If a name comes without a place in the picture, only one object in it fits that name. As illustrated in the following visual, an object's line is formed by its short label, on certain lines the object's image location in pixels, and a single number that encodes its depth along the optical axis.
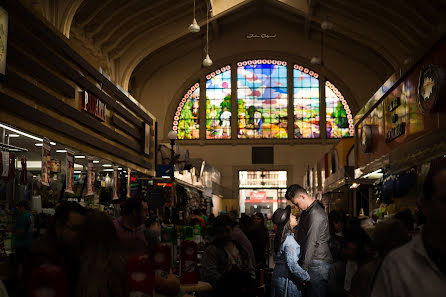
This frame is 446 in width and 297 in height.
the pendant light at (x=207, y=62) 18.44
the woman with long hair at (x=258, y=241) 10.20
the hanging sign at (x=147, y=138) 12.63
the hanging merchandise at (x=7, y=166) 5.98
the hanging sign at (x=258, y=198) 27.36
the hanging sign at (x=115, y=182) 10.38
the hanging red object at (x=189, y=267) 4.77
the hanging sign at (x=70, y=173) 7.80
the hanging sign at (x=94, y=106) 8.30
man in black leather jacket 5.59
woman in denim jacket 5.64
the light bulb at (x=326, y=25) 18.74
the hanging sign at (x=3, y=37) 5.61
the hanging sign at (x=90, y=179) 9.00
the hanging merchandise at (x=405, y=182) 6.92
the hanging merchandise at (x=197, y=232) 6.93
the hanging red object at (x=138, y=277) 2.72
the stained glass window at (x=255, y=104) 26.39
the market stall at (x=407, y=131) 6.18
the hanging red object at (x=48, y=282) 2.41
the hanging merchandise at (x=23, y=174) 6.58
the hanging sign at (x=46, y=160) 6.65
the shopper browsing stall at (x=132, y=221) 4.88
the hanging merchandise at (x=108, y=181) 10.26
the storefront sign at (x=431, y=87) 6.08
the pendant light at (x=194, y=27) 15.68
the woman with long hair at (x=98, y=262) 2.92
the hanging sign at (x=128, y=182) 11.29
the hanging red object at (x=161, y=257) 4.01
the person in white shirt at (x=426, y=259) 1.51
